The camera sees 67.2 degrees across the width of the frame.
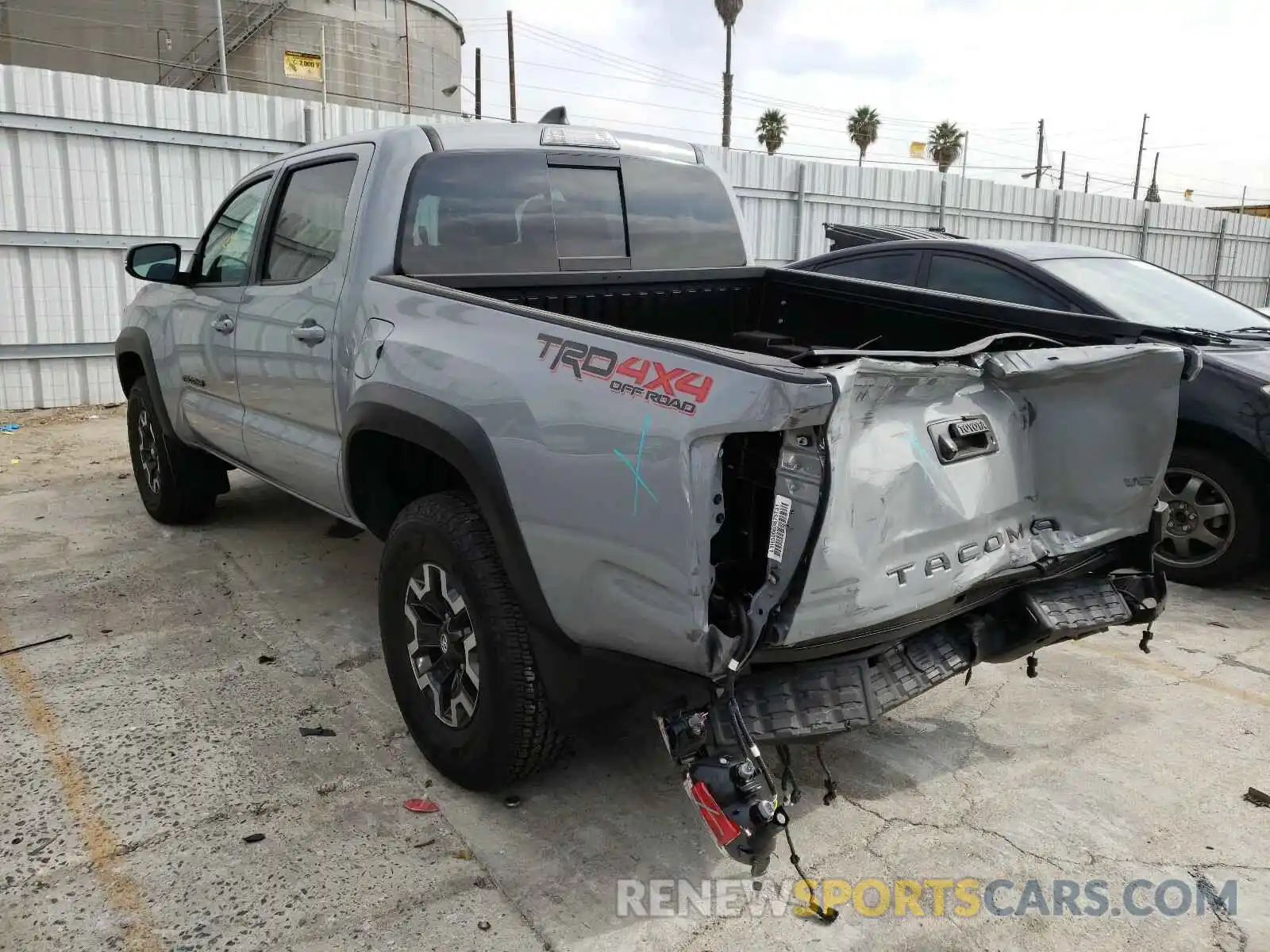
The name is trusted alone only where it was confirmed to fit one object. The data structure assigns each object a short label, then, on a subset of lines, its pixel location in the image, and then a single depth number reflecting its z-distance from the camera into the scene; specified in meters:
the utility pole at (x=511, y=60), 33.09
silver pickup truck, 2.14
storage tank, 22.39
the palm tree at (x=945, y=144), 49.34
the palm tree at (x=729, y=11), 41.06
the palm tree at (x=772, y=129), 48.03
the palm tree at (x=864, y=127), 50.53
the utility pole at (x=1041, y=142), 51.34
